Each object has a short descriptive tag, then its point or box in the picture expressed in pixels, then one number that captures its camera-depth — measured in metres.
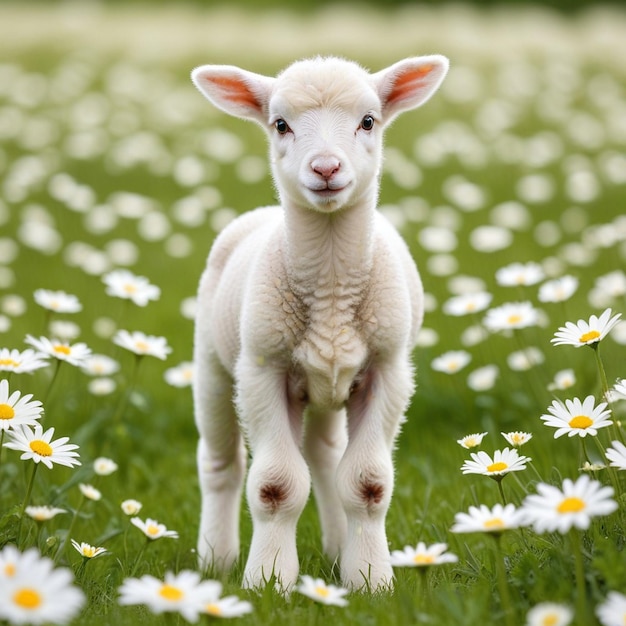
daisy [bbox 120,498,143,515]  4.60
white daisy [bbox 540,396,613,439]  3.70
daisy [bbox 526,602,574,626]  2.82
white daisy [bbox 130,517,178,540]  4.09
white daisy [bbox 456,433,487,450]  4.16
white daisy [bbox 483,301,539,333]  5.29
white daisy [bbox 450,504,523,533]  3.13
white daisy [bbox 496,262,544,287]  5.83
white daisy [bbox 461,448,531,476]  3.71
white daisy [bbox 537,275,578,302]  5.52
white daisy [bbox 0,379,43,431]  3.72
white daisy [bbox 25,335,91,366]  4.46
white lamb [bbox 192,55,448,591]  4.12
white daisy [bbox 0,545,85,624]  2.63
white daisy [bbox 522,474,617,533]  2.92
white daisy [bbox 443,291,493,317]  6.00
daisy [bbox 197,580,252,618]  2.95
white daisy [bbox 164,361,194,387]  6.12
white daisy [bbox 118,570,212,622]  2.87
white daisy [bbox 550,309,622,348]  4.00
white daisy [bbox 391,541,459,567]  3.25
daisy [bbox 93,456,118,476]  4.95
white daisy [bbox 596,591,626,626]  2.82
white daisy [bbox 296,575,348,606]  3.23
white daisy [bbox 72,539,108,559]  3.85
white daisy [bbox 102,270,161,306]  5.64
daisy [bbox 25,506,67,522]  3.92
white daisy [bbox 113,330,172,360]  5.23
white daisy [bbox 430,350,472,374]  5.99
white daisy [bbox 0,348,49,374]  4.19
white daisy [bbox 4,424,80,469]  3.79
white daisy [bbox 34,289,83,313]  5.42
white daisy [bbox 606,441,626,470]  3.30
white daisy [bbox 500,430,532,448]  3.95
